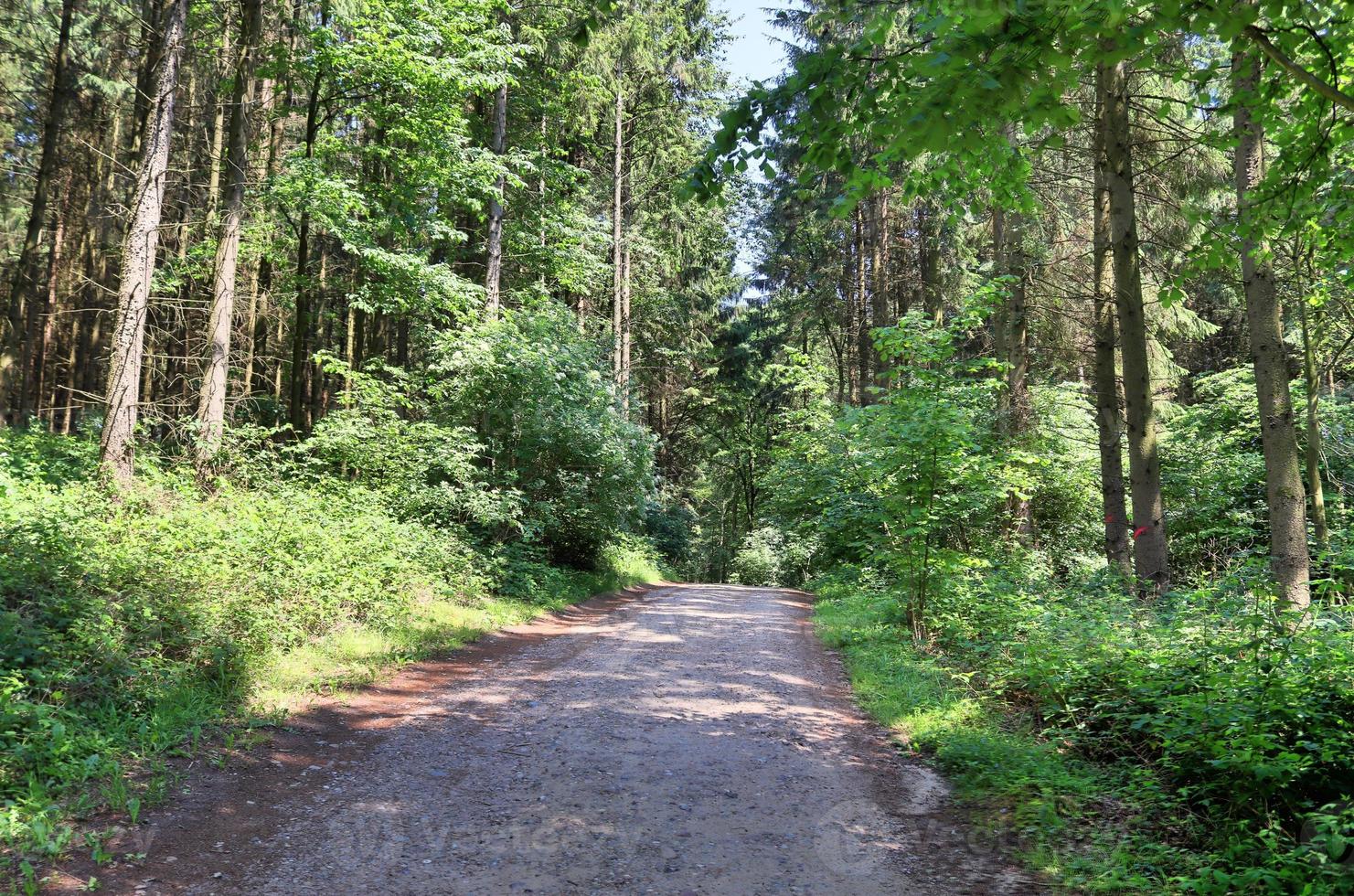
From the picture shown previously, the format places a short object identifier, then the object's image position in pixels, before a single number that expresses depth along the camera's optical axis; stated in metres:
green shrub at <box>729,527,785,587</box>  29.34
